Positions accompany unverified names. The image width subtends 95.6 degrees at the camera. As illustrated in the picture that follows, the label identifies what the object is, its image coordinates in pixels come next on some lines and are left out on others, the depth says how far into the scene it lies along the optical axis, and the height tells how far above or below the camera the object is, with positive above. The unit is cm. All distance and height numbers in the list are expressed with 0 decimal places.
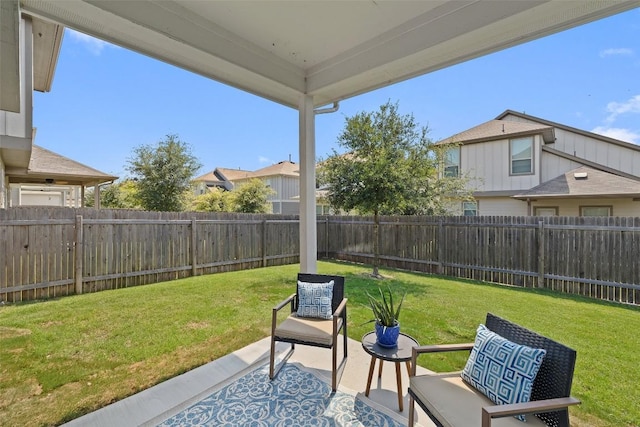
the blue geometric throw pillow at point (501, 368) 157 -89
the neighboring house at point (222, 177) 2609 +370
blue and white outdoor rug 218 -155
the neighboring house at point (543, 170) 901 +169
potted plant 227 -87
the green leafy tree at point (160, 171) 1155 +178
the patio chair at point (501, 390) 141 -97
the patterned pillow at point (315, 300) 302 -90
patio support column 366 +38
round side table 213 -104
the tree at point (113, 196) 1684 +119
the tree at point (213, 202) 1449 +68
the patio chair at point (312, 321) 259 -106
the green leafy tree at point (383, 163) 654 +121
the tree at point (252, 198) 1306 +79
